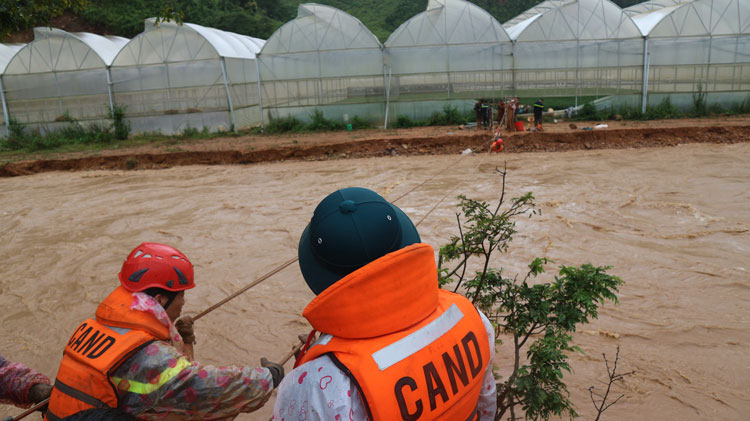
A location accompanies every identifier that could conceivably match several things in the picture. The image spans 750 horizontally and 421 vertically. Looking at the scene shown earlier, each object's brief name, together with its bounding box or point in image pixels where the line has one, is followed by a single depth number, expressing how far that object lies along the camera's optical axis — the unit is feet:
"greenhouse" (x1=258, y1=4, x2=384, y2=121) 67.05
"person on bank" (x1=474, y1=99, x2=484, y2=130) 62.18
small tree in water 8.13
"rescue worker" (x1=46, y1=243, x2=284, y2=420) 7.30
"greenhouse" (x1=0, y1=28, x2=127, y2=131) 67.97
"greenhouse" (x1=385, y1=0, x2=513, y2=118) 66.95
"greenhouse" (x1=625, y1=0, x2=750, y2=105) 64.85
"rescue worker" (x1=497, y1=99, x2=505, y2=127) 59.88
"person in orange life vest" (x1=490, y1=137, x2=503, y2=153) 50.75
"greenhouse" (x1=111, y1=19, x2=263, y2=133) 66.44
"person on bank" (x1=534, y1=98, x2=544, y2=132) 57.41
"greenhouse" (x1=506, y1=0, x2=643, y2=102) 66.23
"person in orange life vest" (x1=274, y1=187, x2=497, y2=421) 4.62
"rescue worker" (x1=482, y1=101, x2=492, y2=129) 61.00
